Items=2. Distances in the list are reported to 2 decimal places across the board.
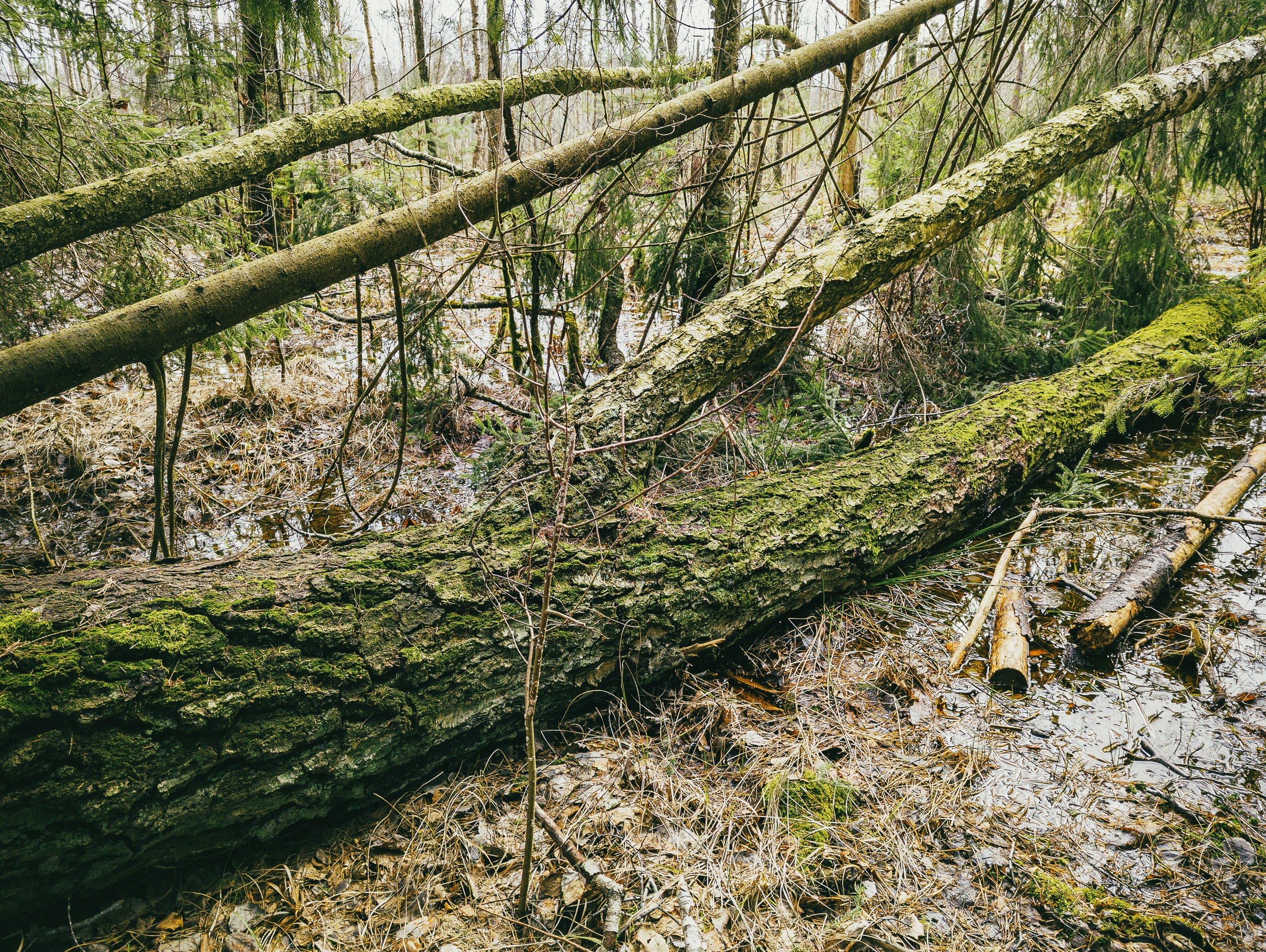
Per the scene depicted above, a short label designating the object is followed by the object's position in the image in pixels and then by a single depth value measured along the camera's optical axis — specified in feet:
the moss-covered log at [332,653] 5.51
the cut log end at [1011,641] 8.42
